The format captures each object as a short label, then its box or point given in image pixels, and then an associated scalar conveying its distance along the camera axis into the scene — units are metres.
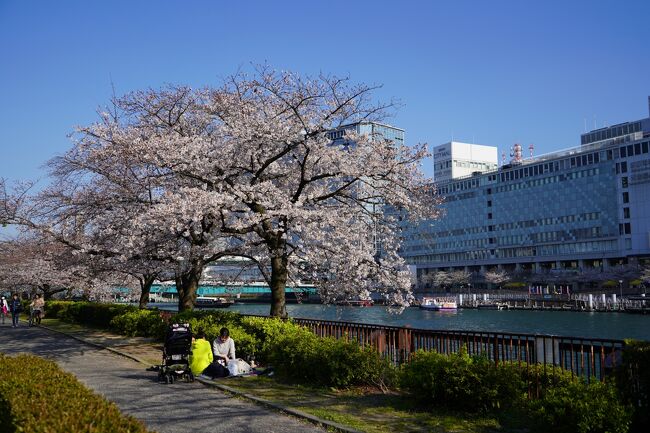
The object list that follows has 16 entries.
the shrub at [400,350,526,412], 10.80
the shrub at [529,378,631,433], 8.66
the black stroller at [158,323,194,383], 14.66
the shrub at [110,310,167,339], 25.33
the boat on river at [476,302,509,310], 110.56
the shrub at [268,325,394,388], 13.38
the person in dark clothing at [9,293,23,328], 35.72
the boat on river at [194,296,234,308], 137.50
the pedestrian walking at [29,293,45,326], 36.91
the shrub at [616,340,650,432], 9.23
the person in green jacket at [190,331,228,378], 15.19
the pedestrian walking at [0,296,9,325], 42.52
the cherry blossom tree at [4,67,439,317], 19.73
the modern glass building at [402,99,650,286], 114.19
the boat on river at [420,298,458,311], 108.88
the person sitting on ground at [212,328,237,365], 16.16
